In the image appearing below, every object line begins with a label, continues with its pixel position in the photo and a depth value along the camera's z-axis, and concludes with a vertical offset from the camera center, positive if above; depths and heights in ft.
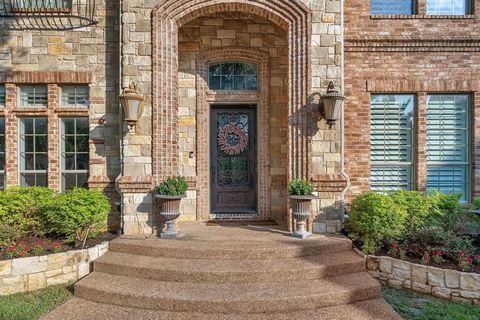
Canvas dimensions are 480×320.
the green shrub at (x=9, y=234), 13.03 -3.45
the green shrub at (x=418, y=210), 13.58 -2.44
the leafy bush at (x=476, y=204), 15.40 -2.40
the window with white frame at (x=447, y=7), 18.49 +9.93
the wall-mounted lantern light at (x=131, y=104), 14.60 +2.91
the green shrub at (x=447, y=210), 13.63 -2.46
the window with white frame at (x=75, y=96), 17.48 +3.96
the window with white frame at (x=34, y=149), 17.58 +0.70
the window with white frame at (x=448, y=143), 18.30 +1.08
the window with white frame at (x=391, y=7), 18.57 +9.98
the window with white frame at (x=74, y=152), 17.63 +0.51
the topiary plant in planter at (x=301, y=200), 14.06 -2.02
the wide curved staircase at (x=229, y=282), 10.11 -4.89
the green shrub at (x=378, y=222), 13.20 -2.93
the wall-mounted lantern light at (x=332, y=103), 14.55 +2.96
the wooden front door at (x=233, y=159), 18.78 +0.06
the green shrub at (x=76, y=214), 13.65 -2.62
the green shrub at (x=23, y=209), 13.78 -2.41
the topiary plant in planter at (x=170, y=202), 14.10 -2.08
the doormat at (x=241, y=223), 17.04 -3.84
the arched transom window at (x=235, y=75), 18.60 +5.56
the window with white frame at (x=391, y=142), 18.40 +1.16
